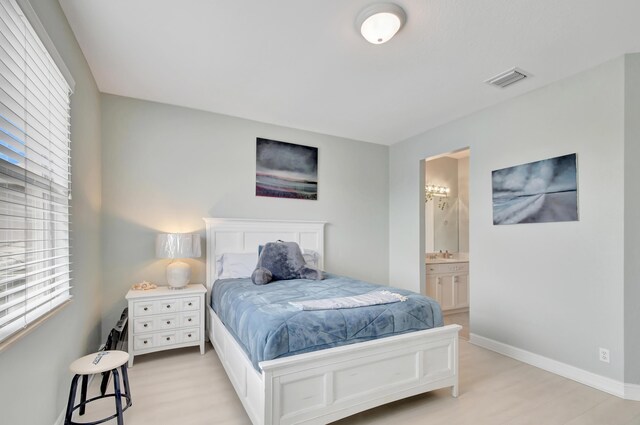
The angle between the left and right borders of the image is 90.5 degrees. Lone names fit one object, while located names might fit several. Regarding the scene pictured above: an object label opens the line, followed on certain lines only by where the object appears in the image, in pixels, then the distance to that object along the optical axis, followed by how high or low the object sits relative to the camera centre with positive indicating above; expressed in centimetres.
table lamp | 314 -37
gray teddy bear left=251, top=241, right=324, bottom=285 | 331 -54
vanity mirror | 528 -20
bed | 174 -103
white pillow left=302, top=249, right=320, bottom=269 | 390 -55
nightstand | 292 -100
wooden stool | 179 -89
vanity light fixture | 536 +38
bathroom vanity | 464 -107
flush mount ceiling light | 196 +124
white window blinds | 133 +21
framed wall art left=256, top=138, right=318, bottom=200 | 403 +58
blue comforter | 183 -70
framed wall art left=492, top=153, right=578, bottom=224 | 280 +19
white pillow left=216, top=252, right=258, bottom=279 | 356 -58
